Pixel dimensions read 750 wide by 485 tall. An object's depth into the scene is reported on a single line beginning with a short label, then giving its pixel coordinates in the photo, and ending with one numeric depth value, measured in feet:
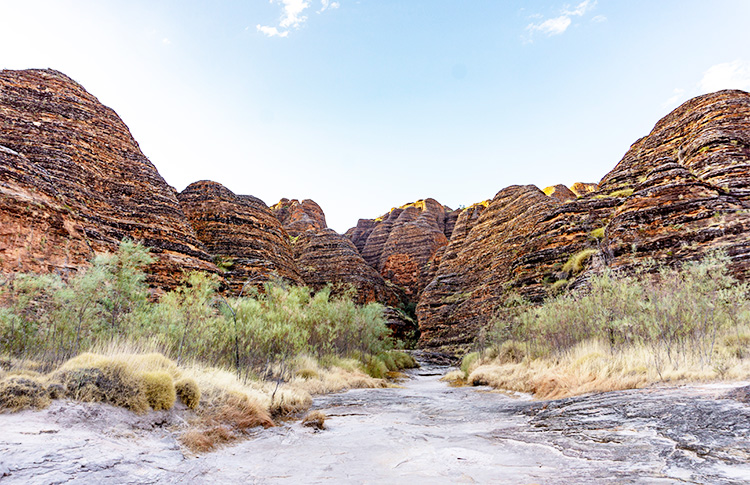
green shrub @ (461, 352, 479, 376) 83.72
